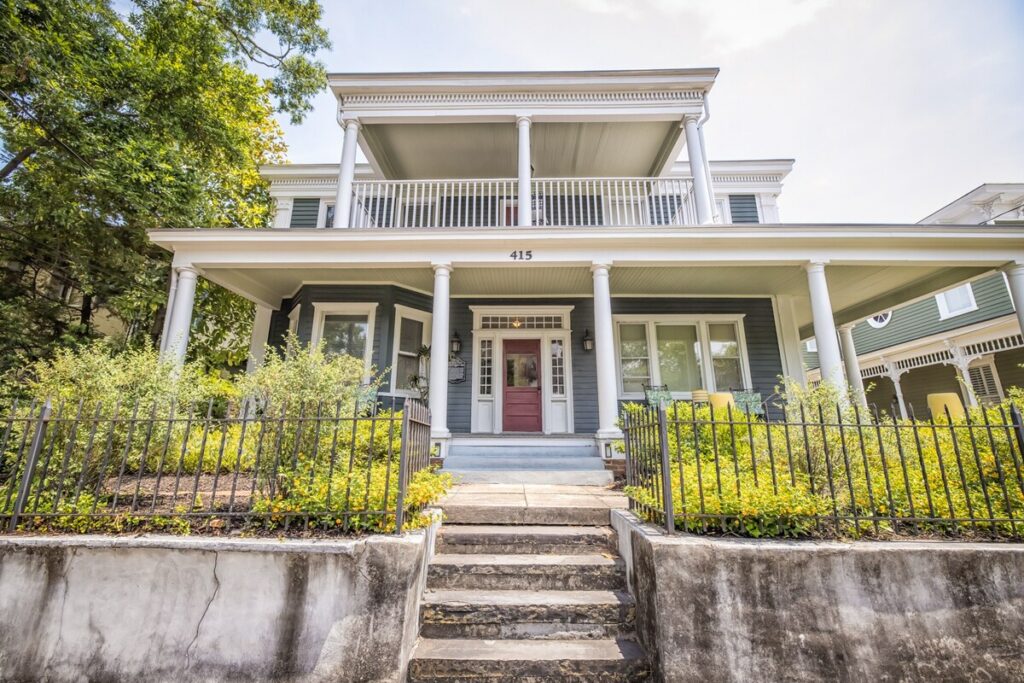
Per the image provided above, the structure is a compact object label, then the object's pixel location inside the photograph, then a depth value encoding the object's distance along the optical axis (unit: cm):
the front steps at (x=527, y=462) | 529
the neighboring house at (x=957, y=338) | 1027
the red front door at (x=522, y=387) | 840
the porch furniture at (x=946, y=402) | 649
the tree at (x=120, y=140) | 714
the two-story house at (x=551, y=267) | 659
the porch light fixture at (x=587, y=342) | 852
